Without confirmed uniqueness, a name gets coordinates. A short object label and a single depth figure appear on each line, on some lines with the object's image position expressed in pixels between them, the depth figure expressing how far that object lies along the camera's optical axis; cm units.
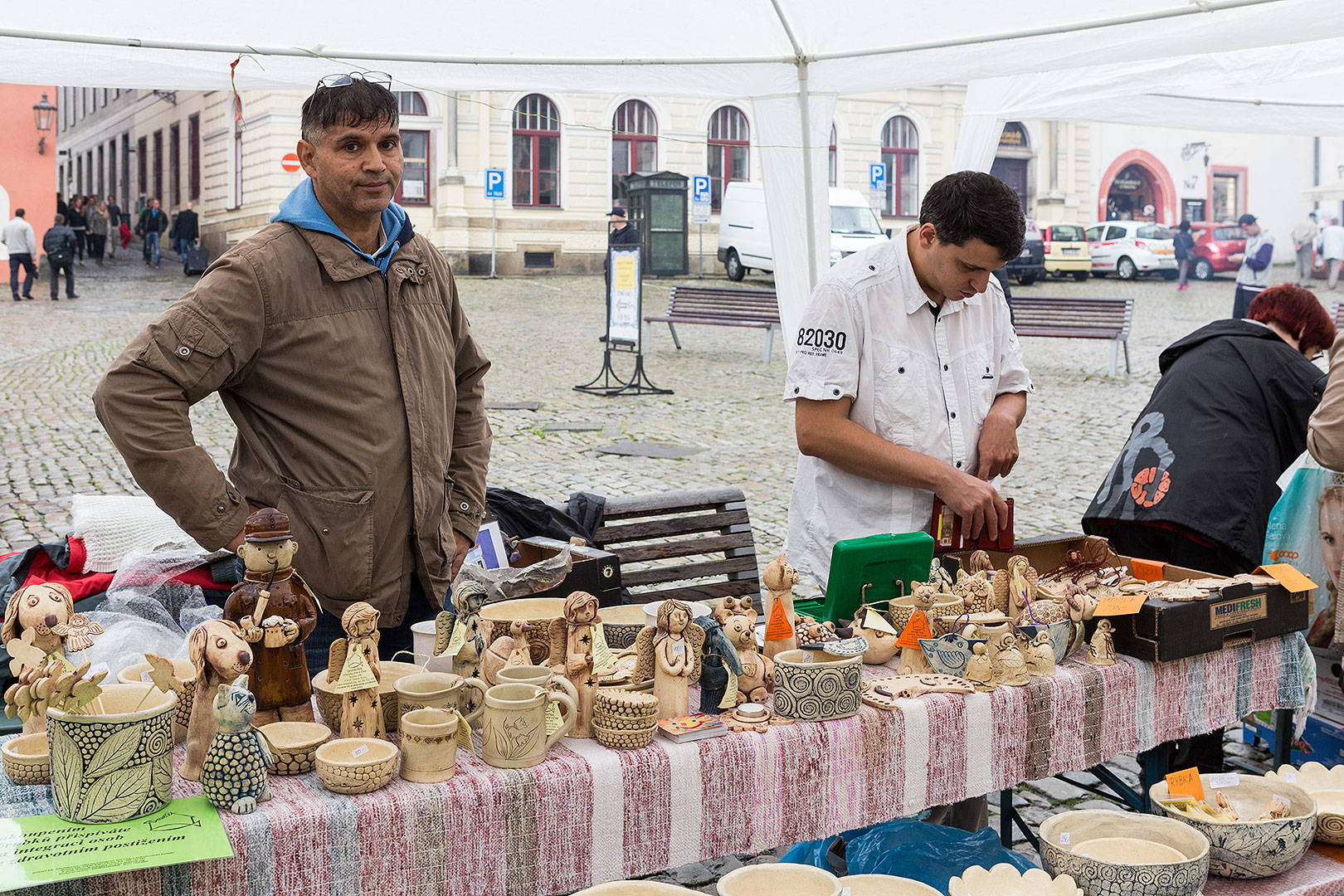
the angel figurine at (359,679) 172
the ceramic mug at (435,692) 174
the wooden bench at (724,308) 1404
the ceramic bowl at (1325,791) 202
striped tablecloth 154
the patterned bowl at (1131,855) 175
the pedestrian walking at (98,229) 2583
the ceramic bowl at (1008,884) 177
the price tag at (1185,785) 205
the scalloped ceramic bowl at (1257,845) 189
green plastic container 241
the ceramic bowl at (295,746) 166
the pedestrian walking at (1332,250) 2316
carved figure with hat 170
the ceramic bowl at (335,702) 176
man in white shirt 264
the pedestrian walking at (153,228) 2561
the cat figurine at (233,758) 152
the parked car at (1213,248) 2483
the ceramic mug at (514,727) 168
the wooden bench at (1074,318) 1269
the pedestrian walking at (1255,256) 2325
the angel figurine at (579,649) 183
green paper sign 137
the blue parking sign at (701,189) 2352
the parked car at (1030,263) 2245
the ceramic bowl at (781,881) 163
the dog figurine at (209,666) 154
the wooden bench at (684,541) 375
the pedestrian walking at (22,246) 1869
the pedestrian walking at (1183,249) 2367
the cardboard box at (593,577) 241
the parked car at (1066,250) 2405
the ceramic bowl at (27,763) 161
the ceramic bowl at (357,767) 159
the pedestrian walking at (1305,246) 2373
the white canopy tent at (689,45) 367
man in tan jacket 210
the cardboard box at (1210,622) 227
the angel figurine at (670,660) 186
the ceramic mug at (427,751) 164
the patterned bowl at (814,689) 190
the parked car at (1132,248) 2419
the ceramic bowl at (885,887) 173
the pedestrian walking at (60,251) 1881
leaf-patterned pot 145
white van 2041
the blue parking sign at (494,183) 2194
